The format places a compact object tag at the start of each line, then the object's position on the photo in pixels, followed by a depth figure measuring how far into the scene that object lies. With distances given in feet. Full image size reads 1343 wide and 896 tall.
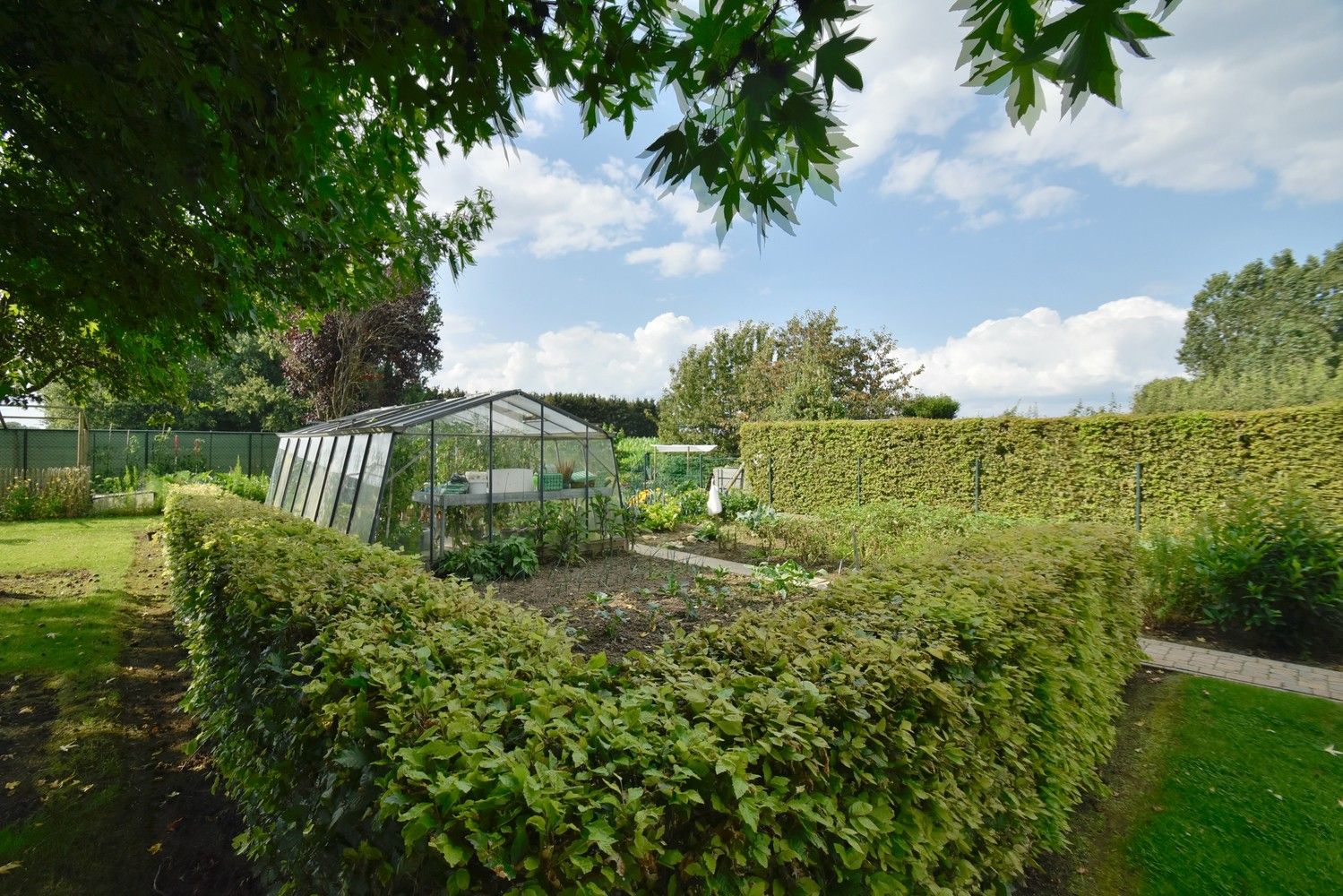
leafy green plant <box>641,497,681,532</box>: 46.88
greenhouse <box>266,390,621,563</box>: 30.81
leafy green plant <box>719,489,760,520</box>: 47.06
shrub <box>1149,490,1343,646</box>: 19.79
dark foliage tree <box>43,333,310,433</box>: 78.33
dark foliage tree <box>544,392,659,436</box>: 111.55
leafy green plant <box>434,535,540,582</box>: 29.55
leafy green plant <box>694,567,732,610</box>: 18.84
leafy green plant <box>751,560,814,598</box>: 22.69
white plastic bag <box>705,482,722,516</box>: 45.75
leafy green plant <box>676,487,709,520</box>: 50.29
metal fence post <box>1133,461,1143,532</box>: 35.96
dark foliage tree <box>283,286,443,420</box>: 63.72
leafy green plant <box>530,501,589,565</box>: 33.35
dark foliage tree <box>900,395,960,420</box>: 64.34
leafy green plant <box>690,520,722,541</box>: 41.14
